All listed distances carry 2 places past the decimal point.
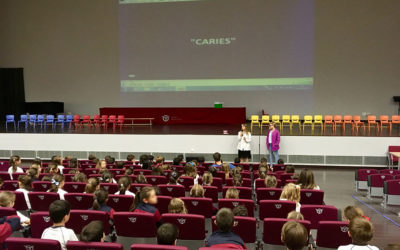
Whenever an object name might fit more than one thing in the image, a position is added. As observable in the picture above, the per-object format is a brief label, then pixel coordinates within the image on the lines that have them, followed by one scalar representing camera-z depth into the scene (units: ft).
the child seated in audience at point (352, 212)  12.27
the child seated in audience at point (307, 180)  20.06
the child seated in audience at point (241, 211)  13.08
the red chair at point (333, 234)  12.48
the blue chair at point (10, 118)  55.72
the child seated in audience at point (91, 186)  17.62
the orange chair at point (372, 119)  51.04
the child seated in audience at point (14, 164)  25.70
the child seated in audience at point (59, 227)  10.89
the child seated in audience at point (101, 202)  14.71
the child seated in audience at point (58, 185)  17.75
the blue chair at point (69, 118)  56.80
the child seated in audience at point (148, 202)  14.49
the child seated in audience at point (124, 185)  17.79
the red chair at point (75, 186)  20.15
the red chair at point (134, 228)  13.16
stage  40.57
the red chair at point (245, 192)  19.15
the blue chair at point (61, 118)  57.11
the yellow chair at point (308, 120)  51.83
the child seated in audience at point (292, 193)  16.20
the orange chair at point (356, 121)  49.80
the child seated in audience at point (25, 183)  18.38
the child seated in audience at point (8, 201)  13.88
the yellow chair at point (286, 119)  52.70
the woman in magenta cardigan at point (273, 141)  39.09
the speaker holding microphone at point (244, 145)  39.27
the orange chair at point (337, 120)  49.90
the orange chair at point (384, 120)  49.11
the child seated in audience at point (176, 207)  13.56
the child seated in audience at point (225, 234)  10.76
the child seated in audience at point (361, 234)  9.53
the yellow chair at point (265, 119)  52.70
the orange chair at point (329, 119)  50.26
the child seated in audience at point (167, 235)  9.70
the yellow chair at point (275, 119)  53.60
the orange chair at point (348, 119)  50.67
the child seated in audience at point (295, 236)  8.91
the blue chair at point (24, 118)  56.80
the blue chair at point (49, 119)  56.46
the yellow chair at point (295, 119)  52.63
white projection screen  63.10
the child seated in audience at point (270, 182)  20.10
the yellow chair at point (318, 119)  52.17
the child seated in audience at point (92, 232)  9.78
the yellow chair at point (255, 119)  53.65
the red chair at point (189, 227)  12.86
